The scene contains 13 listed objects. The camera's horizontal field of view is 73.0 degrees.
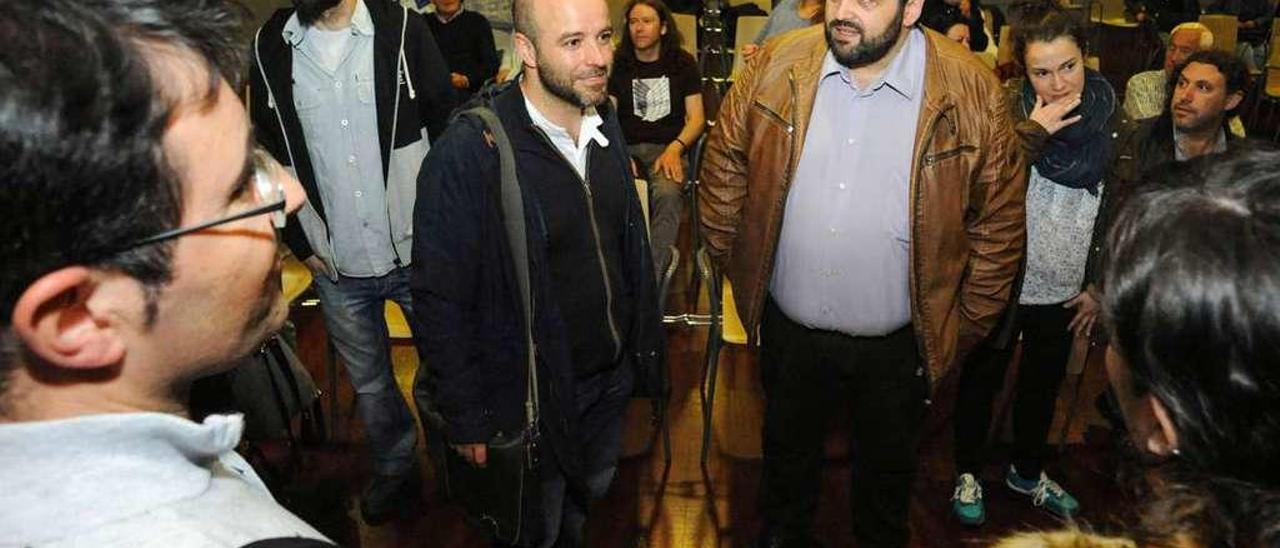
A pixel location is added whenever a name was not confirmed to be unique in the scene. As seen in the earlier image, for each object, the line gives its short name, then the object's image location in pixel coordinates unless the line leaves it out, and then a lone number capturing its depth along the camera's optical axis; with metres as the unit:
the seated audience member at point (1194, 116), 2.65
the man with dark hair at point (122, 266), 0.64
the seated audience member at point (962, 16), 5.28
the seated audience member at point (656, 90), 4.28
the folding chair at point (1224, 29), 6.95
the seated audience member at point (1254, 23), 7.29
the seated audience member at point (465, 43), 4.93
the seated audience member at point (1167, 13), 7.66
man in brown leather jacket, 2.11
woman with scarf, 2.43
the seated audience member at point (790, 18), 4.29
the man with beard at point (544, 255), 1.88
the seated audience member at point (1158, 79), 4.20
